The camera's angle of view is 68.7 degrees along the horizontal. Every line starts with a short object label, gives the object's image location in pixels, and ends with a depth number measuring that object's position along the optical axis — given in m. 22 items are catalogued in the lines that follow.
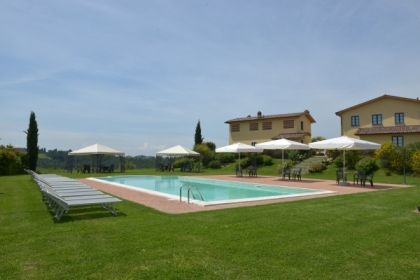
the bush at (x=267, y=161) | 29.91
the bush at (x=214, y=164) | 32.03
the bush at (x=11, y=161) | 23.69
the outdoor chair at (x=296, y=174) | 19.70
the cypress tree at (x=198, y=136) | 38.91
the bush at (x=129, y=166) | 35.99
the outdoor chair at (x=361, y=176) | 15.34
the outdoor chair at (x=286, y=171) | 20.78
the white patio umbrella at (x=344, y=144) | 15.28
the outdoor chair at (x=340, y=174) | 16.31
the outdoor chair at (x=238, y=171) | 23.44
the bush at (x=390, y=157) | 21.53
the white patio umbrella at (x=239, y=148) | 21.73
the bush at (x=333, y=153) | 27.69
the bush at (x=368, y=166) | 22.27
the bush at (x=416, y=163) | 19.74
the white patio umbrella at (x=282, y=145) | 18.97
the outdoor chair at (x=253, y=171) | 22.95
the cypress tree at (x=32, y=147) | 28.75
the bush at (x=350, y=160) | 24.34
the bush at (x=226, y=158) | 33.22
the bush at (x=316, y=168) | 24.62
